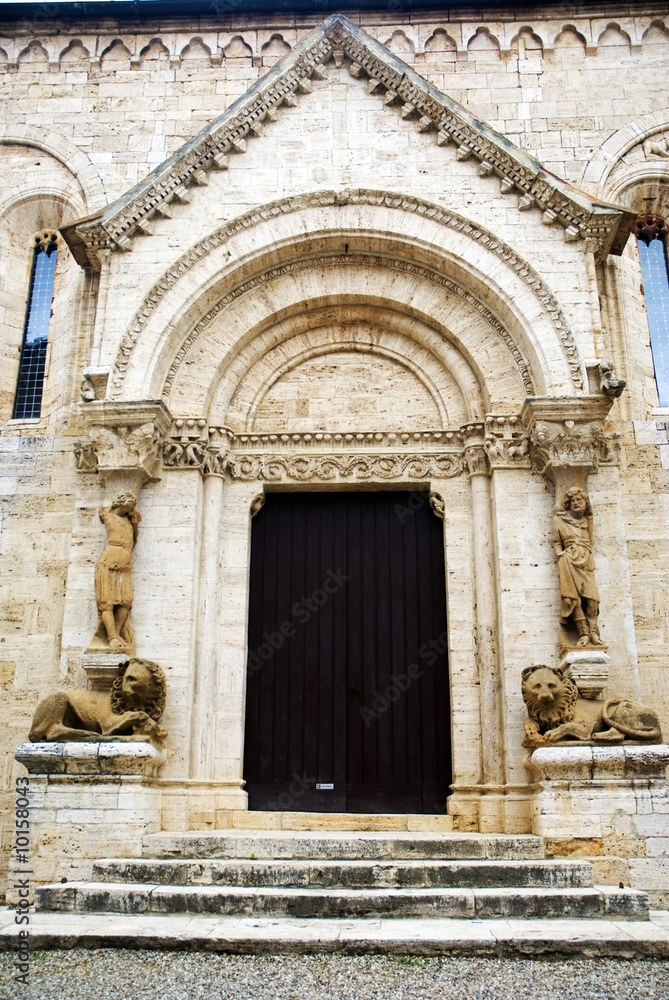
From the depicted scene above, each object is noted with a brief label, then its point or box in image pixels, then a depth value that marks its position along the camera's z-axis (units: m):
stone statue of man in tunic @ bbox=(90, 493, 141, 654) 9.40
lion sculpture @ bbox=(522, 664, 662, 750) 8.35
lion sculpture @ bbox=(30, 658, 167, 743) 8.63
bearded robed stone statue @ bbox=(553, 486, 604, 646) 9.13
